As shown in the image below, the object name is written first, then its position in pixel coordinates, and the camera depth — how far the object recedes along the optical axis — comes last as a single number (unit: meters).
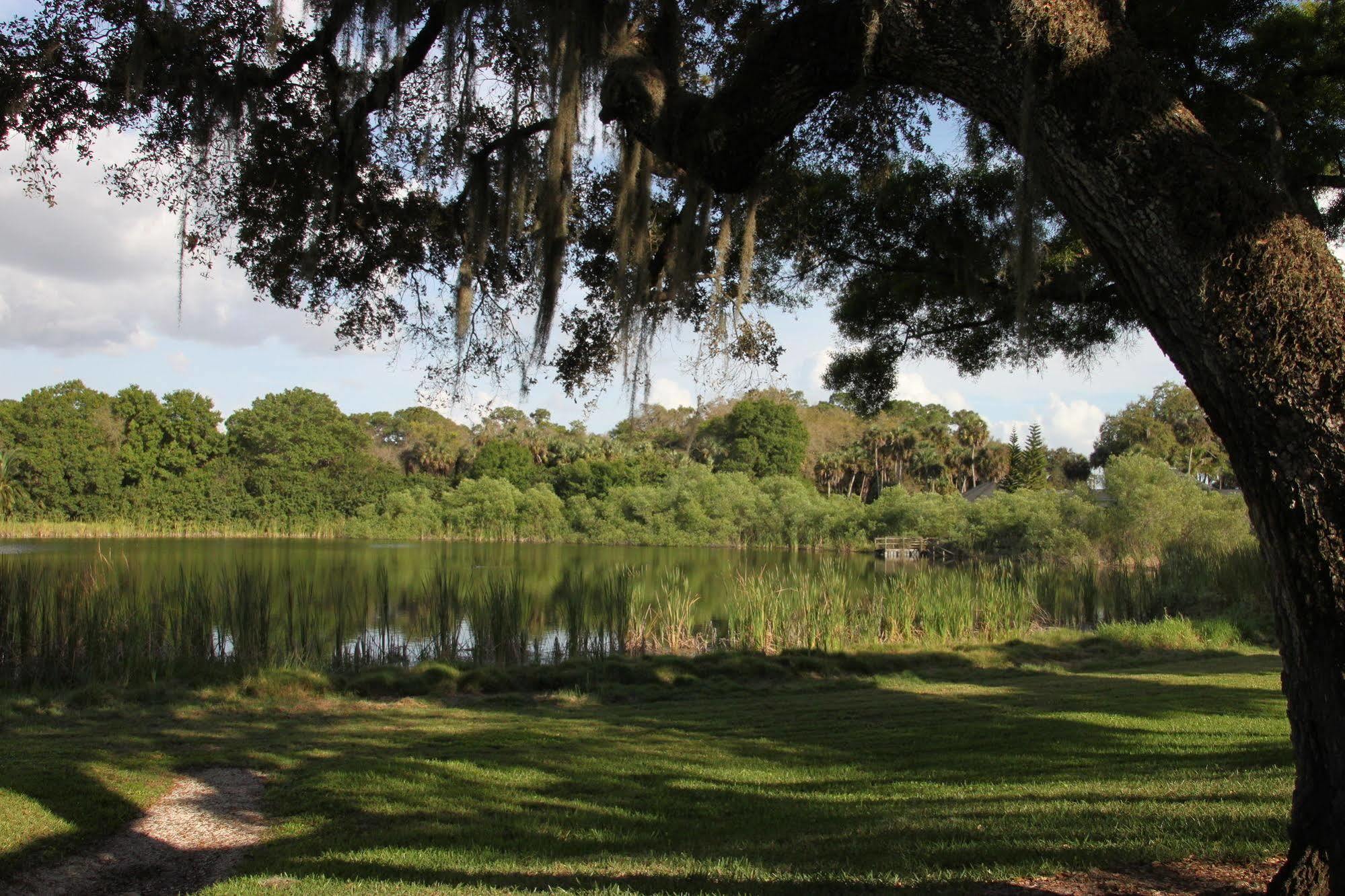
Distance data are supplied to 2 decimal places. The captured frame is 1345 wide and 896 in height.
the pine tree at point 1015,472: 45.72
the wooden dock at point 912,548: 37.16
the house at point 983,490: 47.74
